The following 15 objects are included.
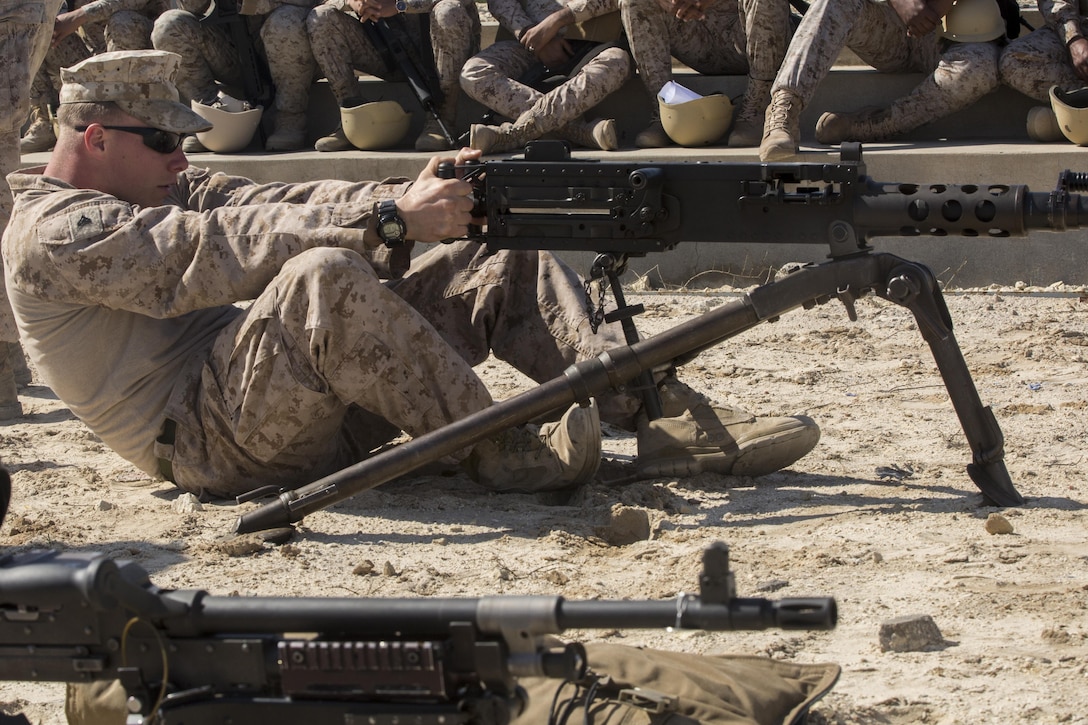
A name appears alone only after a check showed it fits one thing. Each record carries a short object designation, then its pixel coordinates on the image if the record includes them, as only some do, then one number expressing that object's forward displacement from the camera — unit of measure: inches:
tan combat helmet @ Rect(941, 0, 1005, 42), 599.5
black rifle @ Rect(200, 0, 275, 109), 769.6
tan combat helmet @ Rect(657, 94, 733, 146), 628.1
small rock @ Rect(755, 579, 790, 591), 262.8
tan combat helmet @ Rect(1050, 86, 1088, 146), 559.2
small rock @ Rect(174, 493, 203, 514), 332.2
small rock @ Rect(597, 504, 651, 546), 301.0
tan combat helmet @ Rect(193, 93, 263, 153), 736.3
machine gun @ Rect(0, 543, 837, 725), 151.8
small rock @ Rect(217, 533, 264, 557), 296.7
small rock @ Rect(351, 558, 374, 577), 283.1
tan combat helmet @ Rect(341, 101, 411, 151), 706.8
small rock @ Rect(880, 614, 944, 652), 229.5
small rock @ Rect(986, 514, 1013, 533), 285.7
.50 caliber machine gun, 290.4
